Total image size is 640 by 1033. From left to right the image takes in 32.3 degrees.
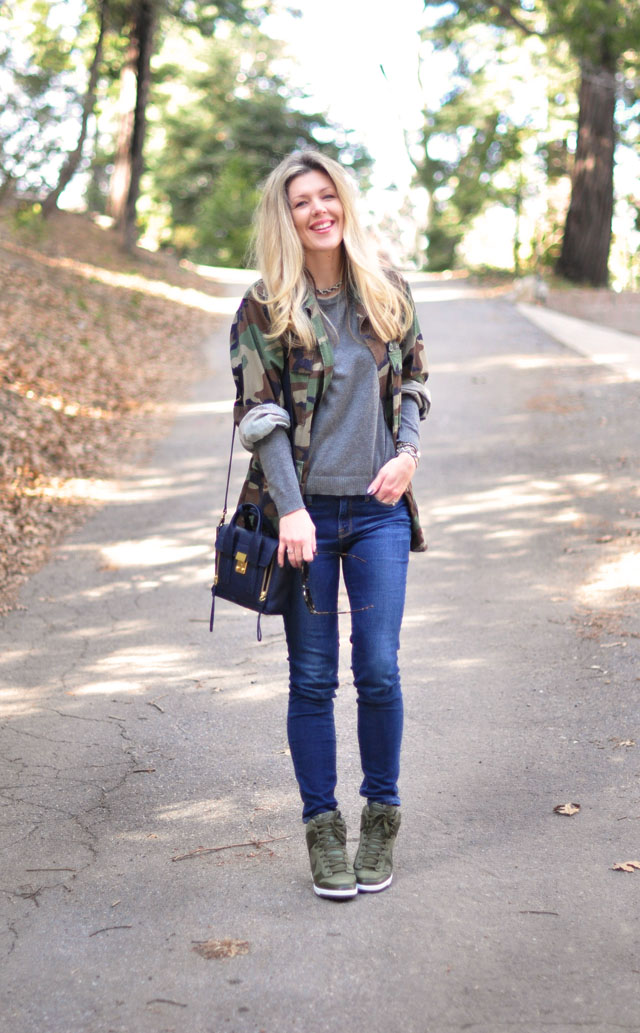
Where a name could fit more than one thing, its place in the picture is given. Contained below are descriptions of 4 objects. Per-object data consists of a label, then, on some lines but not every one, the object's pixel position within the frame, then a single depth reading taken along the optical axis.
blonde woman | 3.21
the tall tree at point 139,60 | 22.02
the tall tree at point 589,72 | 17.17
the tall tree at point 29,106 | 13.82
